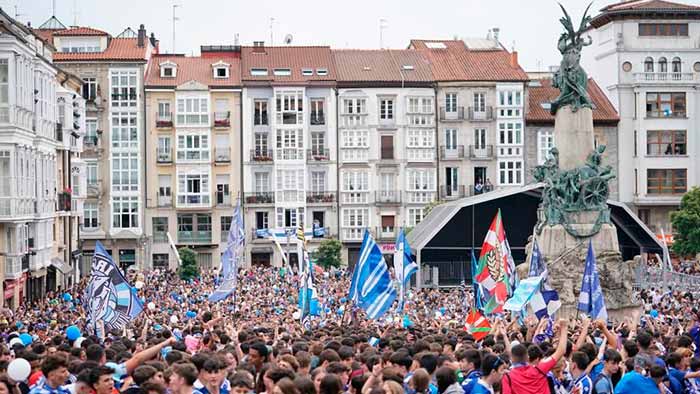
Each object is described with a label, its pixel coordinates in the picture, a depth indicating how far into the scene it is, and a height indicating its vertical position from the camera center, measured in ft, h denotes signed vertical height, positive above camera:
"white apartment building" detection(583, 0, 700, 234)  282.56 +18.99
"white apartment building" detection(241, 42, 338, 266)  280.92 +7.32
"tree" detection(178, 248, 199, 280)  242.17 -12.34
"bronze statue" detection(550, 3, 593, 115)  154.92 +12.69
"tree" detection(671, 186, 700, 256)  251.60 -6.38
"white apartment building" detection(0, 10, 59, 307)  163.53 +3.95
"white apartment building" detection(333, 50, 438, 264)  284.41 +9.30
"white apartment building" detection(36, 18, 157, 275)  273.95 +10.99
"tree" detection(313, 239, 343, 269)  266.77 -11.73
